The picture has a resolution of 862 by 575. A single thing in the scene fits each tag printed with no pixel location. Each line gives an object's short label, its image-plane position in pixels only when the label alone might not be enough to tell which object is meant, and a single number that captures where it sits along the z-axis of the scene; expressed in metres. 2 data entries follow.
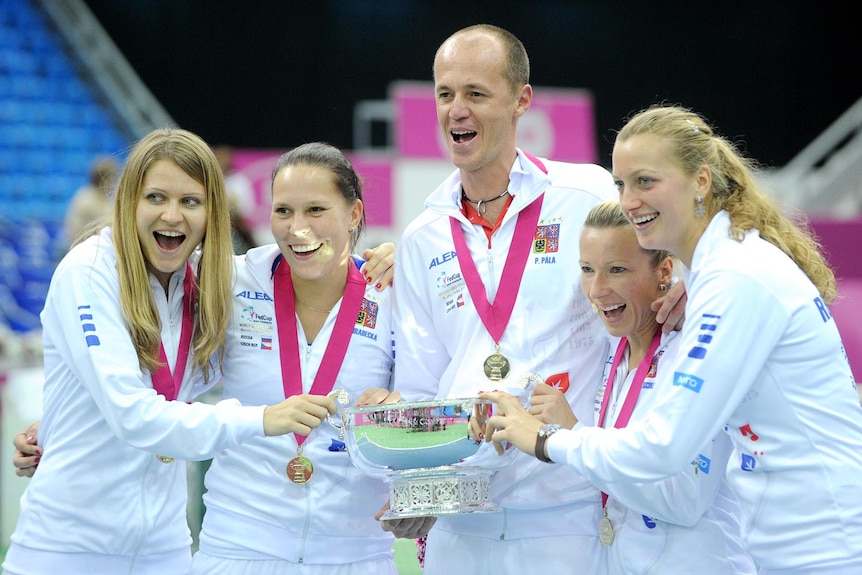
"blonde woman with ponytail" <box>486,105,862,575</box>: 5.15
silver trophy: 5.95
